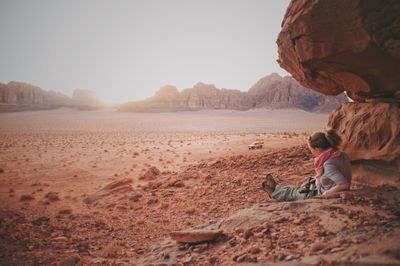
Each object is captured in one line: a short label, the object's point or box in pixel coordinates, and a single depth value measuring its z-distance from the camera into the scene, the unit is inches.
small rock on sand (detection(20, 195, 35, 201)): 305.9
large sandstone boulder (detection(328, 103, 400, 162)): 199.5
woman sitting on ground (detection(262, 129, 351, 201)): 155.6
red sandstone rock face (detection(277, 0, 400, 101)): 184.1
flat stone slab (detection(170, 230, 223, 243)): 146.1
